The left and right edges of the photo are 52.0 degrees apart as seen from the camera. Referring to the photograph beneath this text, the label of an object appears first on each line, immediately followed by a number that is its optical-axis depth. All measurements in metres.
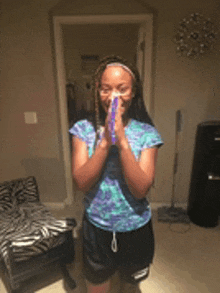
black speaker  2.22
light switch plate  2.55
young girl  0.84
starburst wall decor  2.15
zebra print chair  1.69
